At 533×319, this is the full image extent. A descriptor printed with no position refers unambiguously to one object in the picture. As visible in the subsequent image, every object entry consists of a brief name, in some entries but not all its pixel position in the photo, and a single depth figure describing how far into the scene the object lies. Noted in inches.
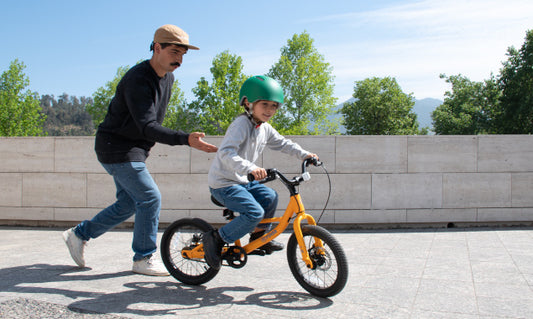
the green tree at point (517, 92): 1818.4
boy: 134.3
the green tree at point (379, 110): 2642.7
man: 147.6
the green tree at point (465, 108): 2359.7
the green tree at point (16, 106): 2212.1
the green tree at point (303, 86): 2034.9
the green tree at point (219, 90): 1979.6
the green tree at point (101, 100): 2716.5
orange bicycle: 129.0
